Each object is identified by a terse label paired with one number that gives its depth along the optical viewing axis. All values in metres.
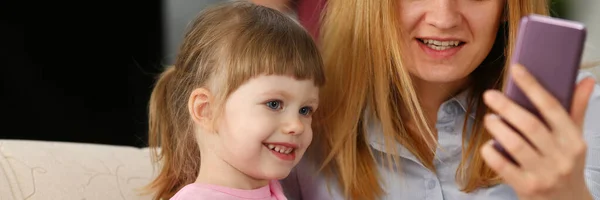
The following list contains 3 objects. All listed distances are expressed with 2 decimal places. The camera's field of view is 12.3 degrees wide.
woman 3.73
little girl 3.57
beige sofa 3.77
